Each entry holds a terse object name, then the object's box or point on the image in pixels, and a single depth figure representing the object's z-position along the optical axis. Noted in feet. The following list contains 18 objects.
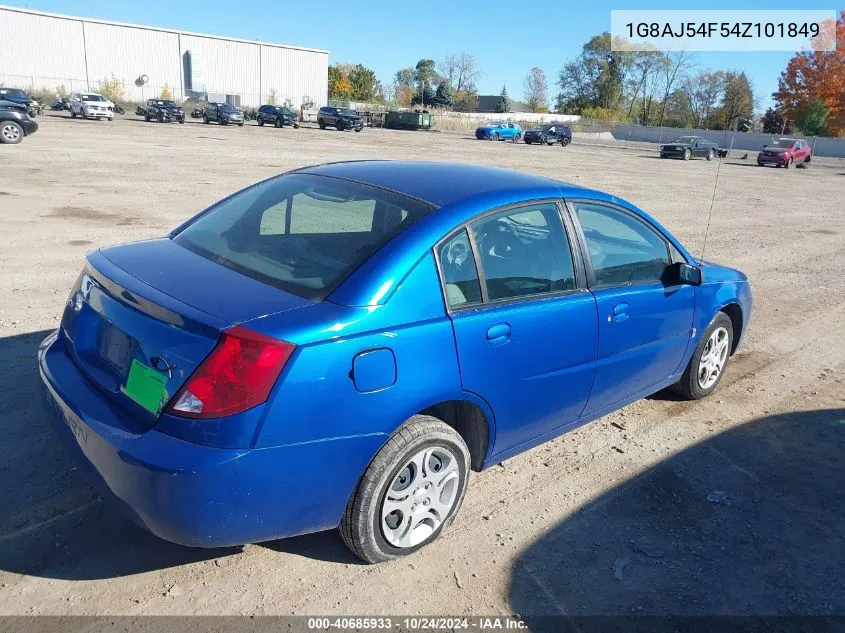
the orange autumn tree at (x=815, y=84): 206.18
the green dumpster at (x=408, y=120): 184.30
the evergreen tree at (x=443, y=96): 333.62
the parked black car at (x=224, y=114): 147.23
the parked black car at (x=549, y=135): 157.07
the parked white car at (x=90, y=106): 136.26
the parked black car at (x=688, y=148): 130.82
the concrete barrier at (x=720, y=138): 185.47
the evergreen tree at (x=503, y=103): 346.54
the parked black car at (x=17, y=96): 115.27
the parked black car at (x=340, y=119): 154.40
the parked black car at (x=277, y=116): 156.04
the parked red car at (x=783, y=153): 124.88
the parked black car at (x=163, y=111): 143.54
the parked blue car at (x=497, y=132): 162.91
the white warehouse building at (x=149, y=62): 193.57
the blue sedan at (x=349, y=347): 8.00
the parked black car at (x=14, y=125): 64.95
